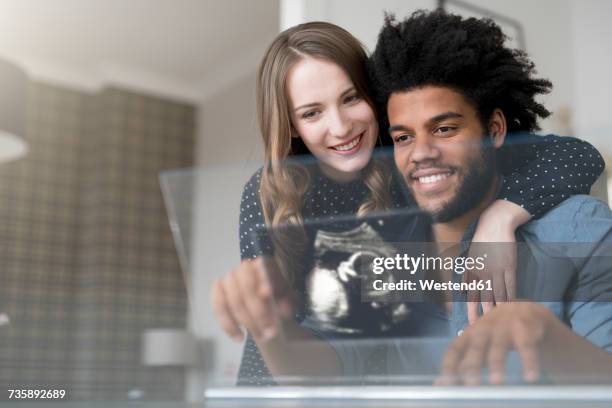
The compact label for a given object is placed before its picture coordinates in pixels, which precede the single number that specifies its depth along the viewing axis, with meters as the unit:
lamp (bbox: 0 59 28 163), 1.49
